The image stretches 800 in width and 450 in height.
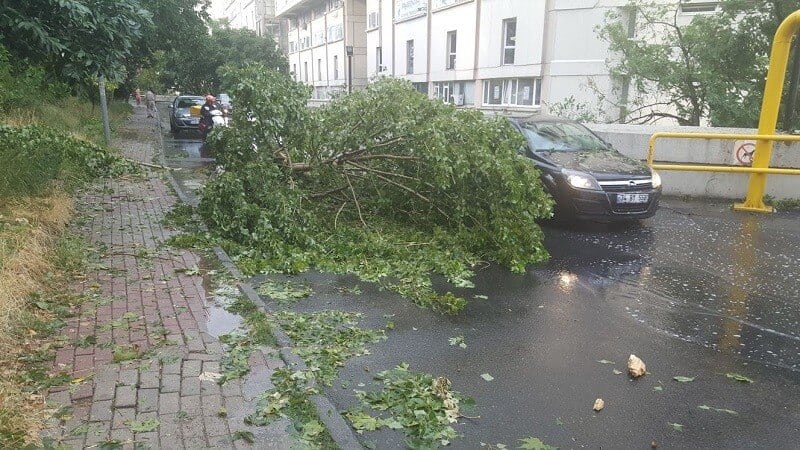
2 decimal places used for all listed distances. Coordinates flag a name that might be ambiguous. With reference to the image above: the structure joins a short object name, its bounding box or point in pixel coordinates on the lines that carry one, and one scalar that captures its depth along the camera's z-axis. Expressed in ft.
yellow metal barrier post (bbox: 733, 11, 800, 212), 30.83
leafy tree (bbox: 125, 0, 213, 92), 62.08
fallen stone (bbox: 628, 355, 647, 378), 14.18
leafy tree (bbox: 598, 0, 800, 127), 39.50
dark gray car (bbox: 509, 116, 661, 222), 27.76
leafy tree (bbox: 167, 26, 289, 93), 133.80
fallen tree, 23.30
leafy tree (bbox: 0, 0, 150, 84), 18.21
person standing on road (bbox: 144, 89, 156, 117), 110.73
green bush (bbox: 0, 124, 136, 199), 24.25
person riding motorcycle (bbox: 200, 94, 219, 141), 65.57
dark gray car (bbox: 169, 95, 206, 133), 78.95
